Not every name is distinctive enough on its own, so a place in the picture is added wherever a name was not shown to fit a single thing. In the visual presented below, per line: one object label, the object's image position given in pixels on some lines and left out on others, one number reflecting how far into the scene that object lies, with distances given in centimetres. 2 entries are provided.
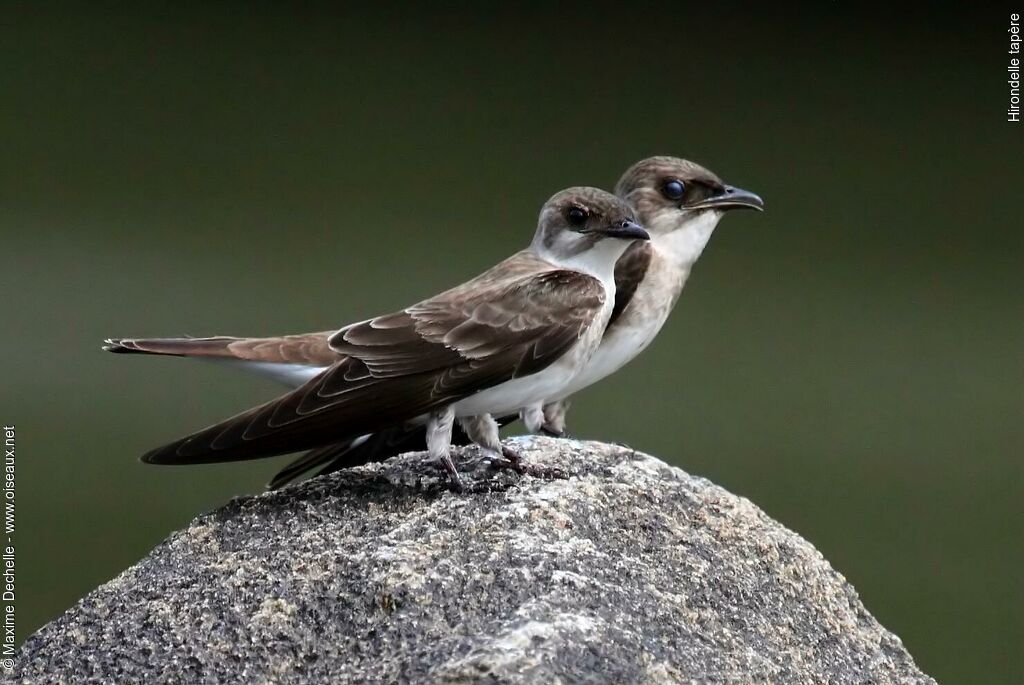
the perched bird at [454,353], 660
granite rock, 504
